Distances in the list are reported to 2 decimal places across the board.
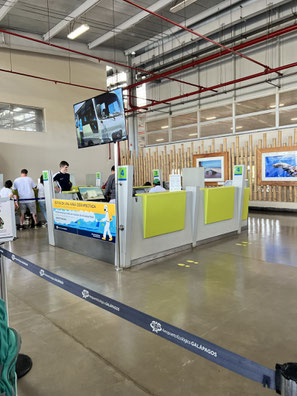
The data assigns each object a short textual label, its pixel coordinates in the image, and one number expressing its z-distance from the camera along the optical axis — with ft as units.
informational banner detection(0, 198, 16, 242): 8.38
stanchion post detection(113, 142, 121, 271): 13.92
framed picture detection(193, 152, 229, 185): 37.93
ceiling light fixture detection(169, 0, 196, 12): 25.36
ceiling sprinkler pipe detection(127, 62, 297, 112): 30.59
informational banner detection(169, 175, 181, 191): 17.81
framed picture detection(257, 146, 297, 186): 32.22
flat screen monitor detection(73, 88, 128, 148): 12.86
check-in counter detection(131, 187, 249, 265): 15.05
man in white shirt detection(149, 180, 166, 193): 19.75
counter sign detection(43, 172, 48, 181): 18.92
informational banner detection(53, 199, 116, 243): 14.92
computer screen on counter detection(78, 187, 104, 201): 26.82
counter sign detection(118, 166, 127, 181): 13.87
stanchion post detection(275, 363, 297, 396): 3.24
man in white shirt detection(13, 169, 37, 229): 25.98
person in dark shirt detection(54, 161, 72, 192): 23.82
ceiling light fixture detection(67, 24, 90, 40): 27.70
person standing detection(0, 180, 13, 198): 23.08
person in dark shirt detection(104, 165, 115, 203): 21.85
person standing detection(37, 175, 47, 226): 27.17
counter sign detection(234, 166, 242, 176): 22.21
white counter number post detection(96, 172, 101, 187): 40.12
